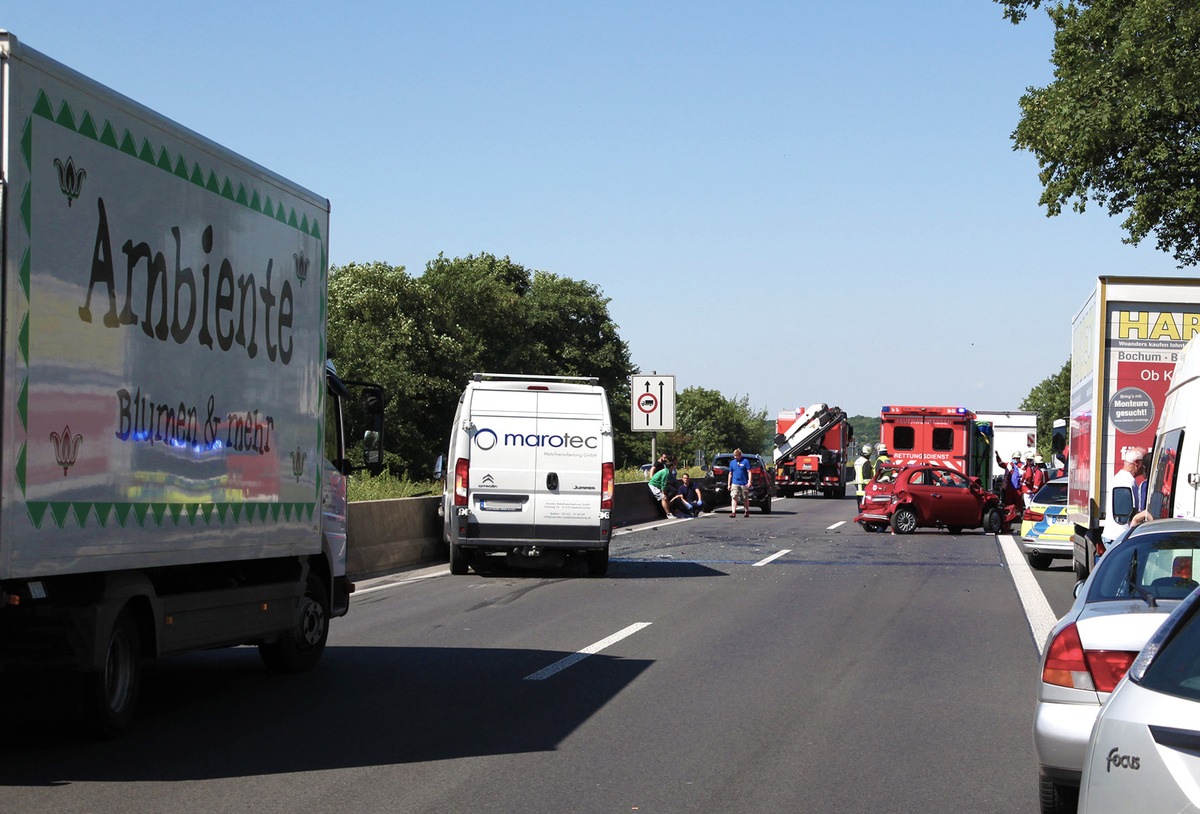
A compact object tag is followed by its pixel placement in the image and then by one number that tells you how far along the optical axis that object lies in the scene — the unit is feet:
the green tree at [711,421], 511.40
